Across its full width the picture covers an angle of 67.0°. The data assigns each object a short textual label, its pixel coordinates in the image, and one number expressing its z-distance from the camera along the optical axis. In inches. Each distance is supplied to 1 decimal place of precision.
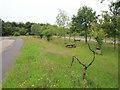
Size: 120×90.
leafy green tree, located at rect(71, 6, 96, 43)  888.5
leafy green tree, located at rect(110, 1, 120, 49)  620.9
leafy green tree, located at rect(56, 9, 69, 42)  958.7
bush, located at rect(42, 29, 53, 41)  978.5
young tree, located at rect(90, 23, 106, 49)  556.7
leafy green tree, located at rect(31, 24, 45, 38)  1384.6
